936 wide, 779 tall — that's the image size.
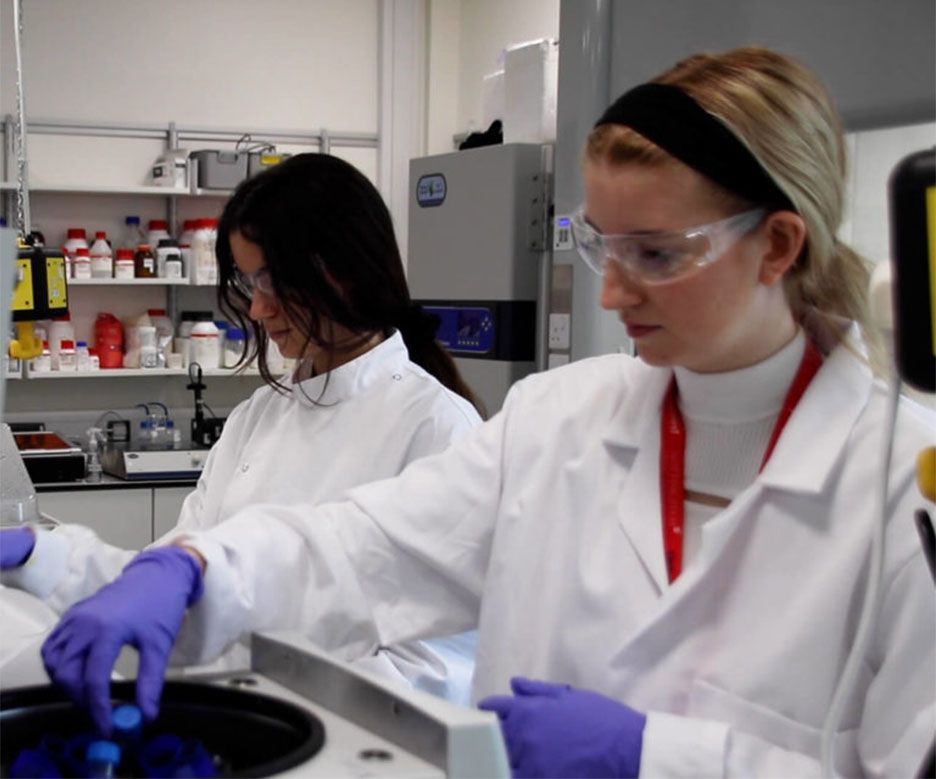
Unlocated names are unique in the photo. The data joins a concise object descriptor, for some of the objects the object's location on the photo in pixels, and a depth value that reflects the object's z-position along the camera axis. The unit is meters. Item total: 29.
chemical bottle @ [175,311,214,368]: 4.76
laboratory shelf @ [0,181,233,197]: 4.54
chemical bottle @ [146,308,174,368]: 4.74
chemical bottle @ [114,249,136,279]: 4.61
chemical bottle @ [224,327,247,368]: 4.80
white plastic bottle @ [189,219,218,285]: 4.67
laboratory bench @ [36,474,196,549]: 3.95
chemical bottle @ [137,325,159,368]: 4.67
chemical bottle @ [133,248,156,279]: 4.65
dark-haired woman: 1.85
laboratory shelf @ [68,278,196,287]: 4.54
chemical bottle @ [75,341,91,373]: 4.58
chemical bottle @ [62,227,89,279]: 4.55
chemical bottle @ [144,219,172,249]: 4.74
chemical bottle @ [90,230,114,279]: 4.57
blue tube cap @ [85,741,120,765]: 0.76
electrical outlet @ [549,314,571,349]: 3.10
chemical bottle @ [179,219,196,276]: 4.76
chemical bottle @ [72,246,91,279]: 4.54
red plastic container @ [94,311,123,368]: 4.67
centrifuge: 0.74
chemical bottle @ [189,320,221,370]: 4.70
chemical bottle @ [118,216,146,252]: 4.79
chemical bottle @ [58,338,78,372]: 4.55
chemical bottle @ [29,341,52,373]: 4.51
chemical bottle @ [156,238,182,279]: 4.68
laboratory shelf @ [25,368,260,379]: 4.50
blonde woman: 1.04
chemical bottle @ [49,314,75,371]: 4.56
